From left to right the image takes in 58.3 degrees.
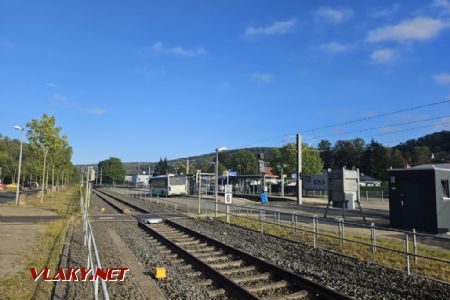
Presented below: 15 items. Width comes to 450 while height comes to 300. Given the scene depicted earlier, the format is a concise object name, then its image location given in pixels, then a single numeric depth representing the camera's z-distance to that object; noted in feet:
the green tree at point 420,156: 352.03
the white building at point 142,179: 398.91
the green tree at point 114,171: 536.01
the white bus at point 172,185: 185.16
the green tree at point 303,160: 279.49
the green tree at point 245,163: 501.97
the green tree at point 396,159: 348.18
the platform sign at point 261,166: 162.30
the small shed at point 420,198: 58.95
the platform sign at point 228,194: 73.72
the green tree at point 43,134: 124.06
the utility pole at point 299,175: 143.13
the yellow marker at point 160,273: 31.22
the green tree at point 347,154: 437.71
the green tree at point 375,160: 364.99
